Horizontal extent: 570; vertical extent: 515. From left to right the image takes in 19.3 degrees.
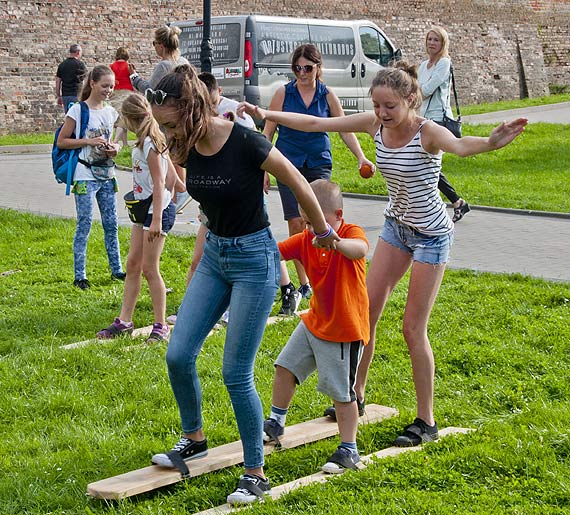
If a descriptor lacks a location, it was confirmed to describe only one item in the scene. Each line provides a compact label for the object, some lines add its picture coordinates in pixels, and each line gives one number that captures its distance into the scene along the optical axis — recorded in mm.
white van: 33807
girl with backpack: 14698
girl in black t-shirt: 7293
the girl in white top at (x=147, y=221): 11778
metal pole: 25599
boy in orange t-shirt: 8101
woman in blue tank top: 13219
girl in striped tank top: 8339
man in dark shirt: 34283
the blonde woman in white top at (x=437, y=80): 17906
